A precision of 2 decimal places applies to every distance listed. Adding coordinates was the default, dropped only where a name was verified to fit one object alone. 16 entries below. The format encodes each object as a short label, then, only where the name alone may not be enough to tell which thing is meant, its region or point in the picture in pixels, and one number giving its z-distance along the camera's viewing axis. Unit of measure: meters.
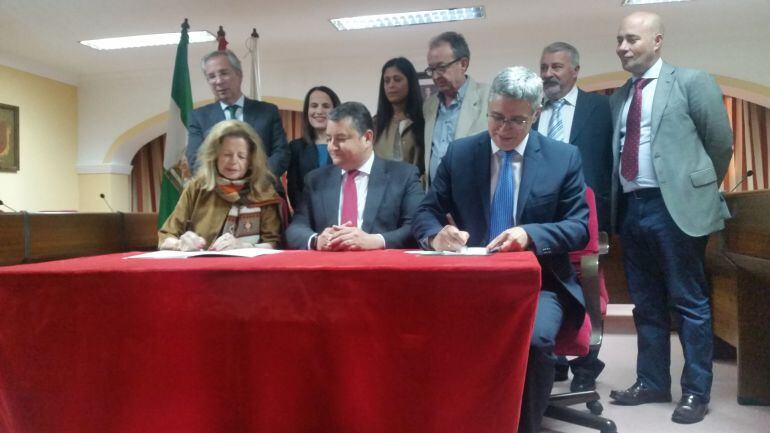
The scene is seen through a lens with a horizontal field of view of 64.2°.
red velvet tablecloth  1.40
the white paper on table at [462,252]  1.64
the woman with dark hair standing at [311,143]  3.01
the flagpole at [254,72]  4.92
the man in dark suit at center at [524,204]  1.74
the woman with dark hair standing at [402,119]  2.87
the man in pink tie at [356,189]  2.32
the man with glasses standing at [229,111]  3.05
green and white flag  4.15
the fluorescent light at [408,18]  5.95
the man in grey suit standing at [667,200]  2.43
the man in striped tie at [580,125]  2.71
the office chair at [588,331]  1.91
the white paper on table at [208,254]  1.74
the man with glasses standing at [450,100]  2.77
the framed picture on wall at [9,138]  6.99
